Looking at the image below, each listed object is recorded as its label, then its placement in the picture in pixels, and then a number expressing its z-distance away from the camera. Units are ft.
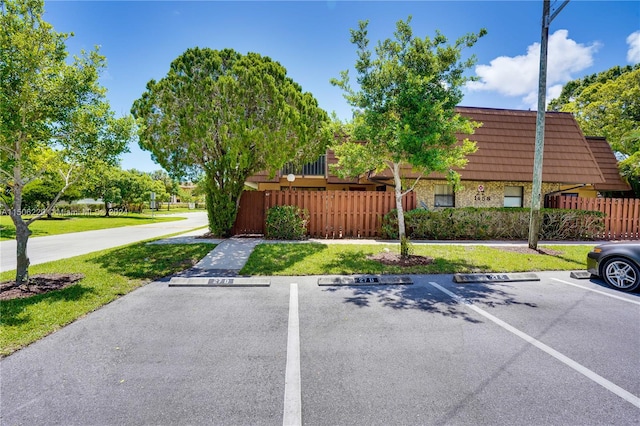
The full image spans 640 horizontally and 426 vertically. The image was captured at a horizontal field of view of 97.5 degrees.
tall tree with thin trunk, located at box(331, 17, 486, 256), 22.48
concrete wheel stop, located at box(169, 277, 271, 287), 19.56
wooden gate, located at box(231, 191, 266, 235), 40.40
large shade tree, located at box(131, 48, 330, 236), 31.63
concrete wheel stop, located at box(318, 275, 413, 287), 20.09
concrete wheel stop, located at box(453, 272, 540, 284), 20.75
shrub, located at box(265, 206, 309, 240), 36.78
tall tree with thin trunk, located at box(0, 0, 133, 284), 16.08
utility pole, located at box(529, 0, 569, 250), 29.78
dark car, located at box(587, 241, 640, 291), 18.78
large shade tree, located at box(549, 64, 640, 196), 59.44
